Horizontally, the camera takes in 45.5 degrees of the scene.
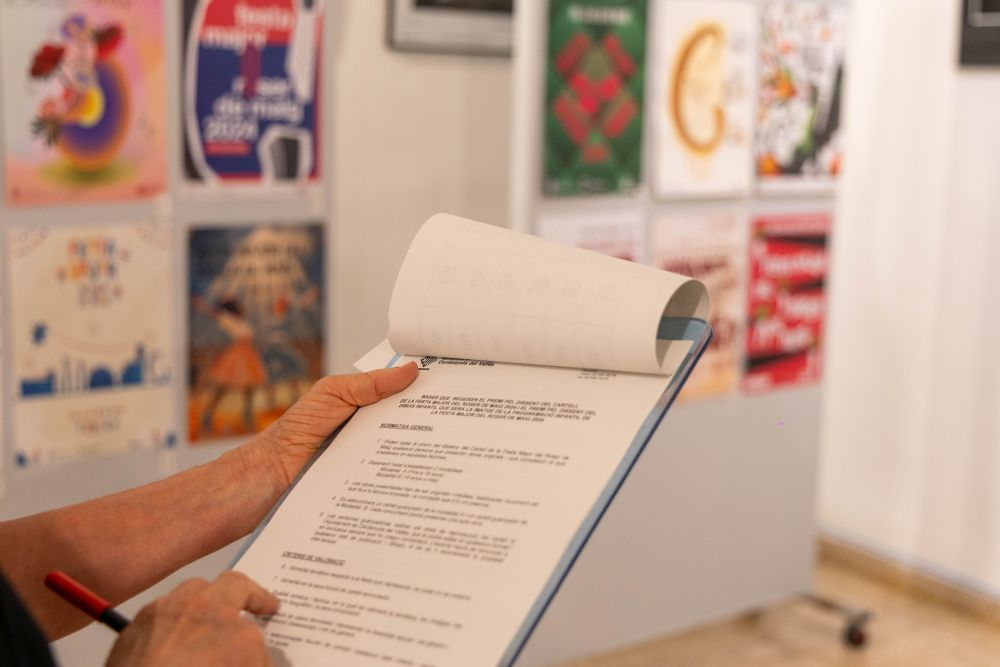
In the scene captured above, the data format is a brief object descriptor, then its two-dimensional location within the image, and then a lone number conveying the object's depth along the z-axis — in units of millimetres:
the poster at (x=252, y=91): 2281
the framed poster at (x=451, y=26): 2561
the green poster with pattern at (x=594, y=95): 2551
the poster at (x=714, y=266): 2836
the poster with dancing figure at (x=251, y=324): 2359
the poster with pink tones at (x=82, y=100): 2086
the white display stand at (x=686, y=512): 2588
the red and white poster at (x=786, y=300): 3014
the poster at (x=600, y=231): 2629
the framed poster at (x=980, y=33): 3201
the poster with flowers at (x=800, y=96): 2926
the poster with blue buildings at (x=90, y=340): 2152
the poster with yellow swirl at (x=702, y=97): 2742
